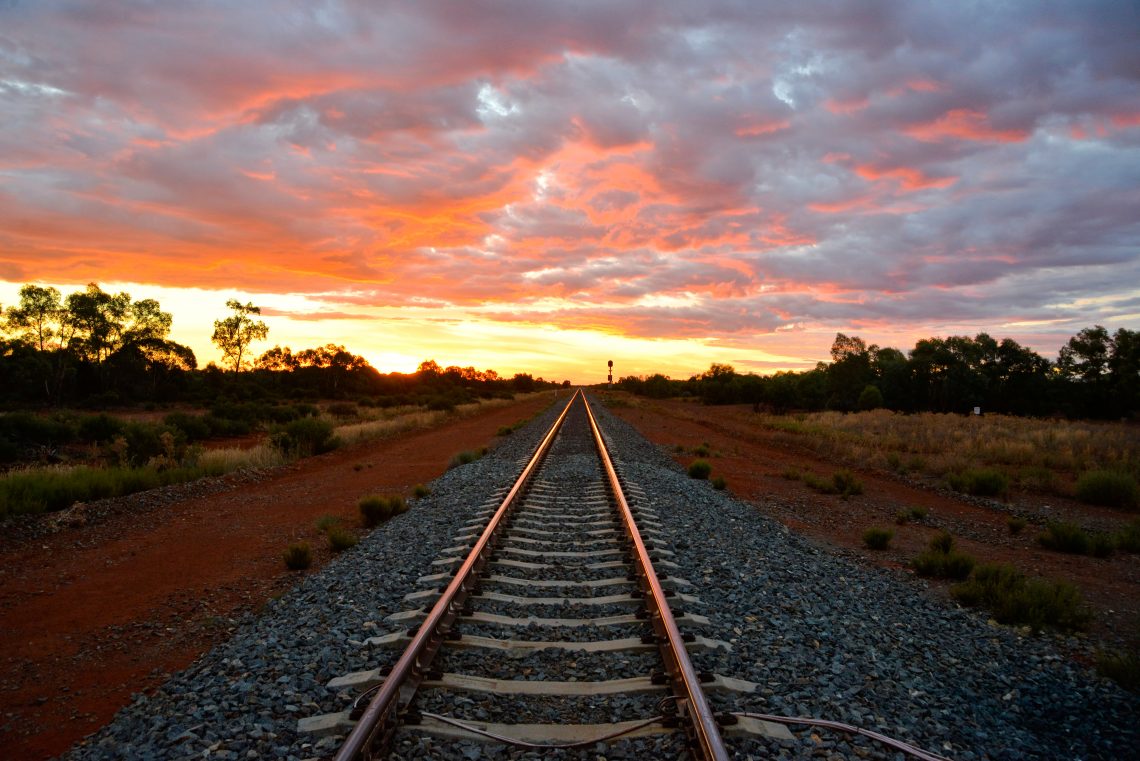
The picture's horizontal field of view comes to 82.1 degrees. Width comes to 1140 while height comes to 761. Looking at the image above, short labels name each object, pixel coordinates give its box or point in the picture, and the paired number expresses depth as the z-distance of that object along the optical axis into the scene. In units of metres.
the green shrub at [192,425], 25.58
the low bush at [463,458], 16.33
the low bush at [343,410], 41.31
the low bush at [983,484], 15.23
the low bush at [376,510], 10.21
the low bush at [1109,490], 14.13
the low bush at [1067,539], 9.95
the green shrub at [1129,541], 10.16
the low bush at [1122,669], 4.87
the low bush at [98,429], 21.69
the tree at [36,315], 45.62
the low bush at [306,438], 20.38
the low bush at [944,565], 7.84
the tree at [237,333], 63.28
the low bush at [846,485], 14.19
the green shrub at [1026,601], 6.25
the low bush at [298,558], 7.87
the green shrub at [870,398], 56.44
